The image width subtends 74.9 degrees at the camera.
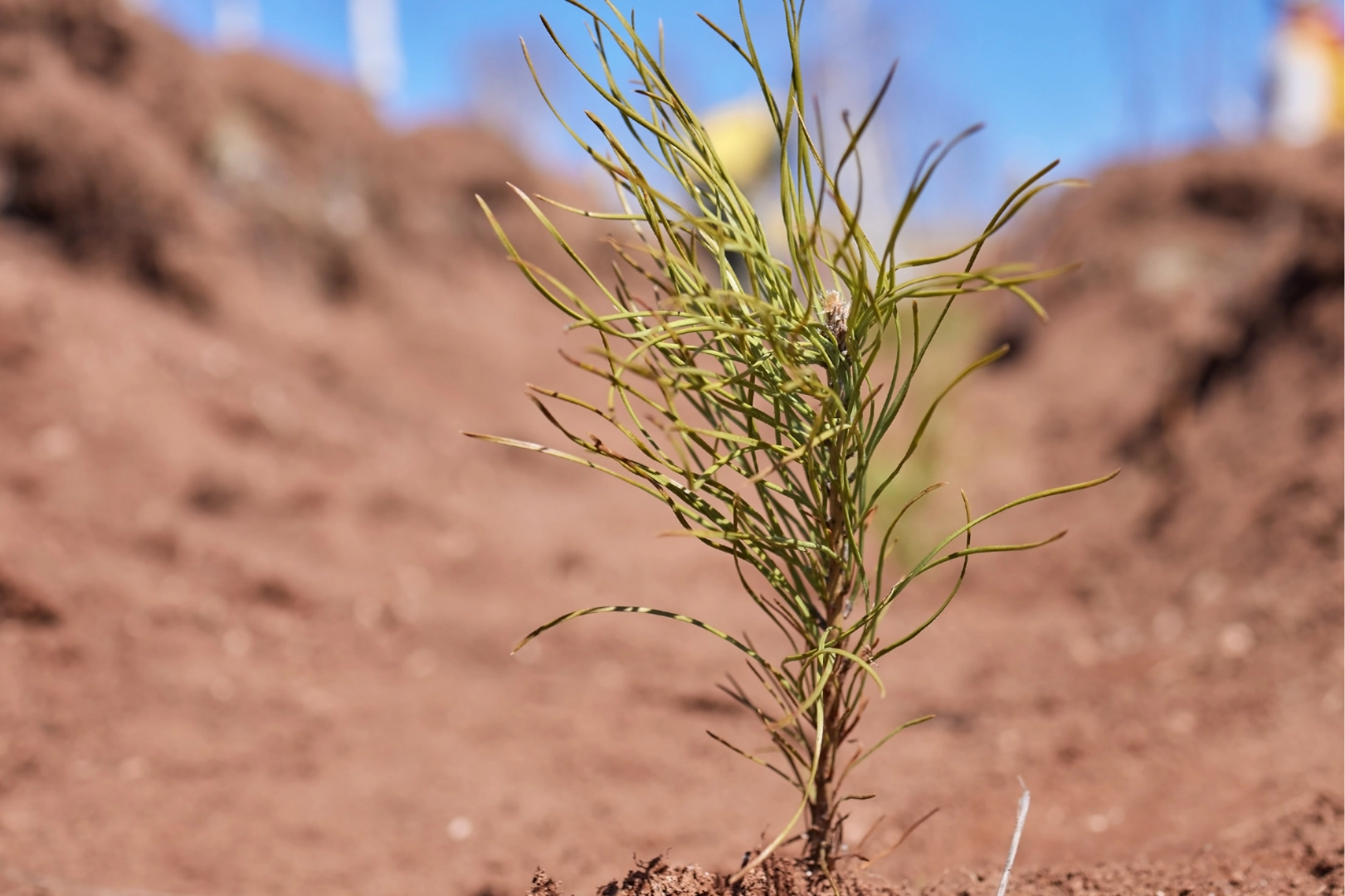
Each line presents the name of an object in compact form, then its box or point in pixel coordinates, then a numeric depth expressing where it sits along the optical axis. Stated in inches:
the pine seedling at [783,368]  32.6
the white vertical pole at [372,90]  272.7
